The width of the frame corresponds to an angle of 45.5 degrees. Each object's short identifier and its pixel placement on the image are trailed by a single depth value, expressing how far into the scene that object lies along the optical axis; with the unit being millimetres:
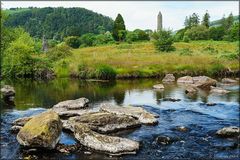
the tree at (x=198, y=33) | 87184
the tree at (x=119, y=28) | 88381
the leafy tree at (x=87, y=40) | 88052
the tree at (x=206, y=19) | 101576
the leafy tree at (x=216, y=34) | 88731
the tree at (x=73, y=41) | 88282
